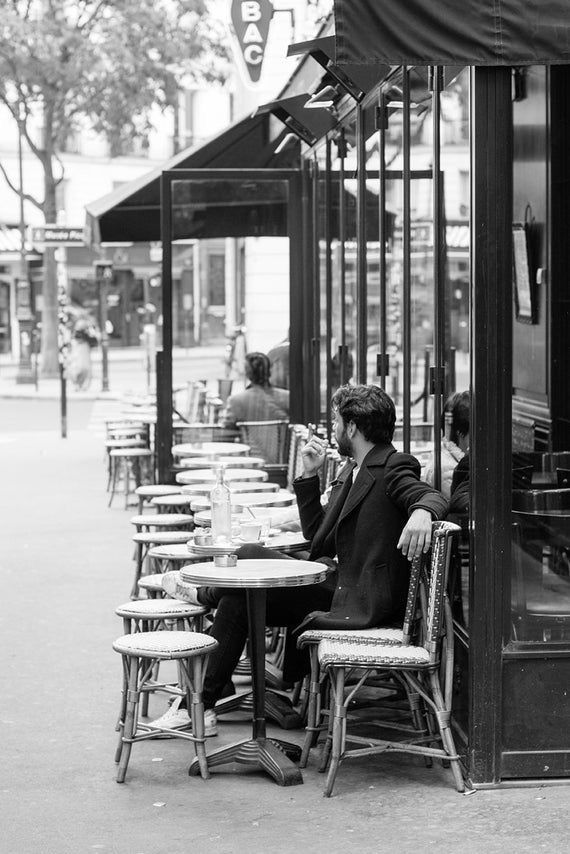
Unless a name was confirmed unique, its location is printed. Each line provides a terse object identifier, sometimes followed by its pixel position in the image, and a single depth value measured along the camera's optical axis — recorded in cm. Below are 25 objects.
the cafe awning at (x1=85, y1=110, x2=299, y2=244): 1309
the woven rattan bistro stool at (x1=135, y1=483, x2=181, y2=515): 1038
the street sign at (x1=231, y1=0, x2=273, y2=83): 1409
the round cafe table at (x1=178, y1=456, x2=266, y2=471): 1077
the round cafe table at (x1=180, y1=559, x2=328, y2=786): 571
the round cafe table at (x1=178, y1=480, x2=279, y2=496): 931
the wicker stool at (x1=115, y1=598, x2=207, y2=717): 636
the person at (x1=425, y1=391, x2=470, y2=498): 624
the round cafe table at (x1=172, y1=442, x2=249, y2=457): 1116
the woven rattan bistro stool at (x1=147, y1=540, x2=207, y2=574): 731
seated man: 598
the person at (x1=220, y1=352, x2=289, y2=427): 1236
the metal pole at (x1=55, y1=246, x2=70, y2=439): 2039
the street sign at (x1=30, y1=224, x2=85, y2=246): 2206
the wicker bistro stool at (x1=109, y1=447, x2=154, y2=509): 1439
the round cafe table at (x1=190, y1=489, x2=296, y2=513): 826
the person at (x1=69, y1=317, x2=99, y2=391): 3152
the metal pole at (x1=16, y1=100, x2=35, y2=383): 3293
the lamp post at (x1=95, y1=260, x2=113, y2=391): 3107
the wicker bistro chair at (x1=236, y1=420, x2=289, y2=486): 1223
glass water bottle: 641
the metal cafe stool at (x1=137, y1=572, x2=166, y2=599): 710
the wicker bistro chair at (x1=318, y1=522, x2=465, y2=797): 560
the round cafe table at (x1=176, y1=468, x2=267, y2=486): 1005
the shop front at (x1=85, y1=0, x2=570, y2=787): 552
